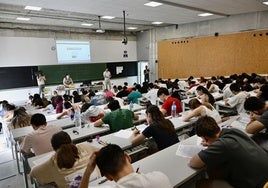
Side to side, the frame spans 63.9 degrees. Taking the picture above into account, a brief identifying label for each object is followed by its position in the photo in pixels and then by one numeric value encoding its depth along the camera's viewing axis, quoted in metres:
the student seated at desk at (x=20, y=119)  4.25
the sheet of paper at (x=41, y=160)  2.47
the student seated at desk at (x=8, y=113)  5.04
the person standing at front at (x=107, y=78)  12.80
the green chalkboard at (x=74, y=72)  11.21
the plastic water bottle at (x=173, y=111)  4.19
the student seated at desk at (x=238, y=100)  4.90
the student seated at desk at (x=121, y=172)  1.36
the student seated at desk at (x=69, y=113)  4.55
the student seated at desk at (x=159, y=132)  2.80
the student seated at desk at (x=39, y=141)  2.96
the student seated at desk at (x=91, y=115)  4.11
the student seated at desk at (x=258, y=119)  2.68
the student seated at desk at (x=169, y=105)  4.66
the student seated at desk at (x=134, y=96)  6.57
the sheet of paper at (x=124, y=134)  3.18
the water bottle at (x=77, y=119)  3.96
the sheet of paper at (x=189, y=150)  2.37
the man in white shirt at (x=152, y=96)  6.57
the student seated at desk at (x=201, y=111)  3.60
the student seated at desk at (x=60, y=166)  2.03
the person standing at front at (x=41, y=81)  10.48
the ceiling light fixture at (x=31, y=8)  6.75
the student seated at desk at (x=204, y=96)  4.77
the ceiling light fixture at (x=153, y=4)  6.87
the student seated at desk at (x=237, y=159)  1.81
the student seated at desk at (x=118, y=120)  3.65
